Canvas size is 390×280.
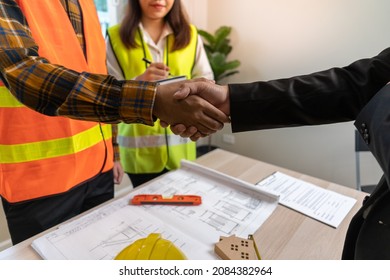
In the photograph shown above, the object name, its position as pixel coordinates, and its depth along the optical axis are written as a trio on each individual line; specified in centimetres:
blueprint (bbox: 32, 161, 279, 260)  64
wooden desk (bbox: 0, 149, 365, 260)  65
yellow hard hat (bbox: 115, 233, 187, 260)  49
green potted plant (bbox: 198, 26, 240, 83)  243
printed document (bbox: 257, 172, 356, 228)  83
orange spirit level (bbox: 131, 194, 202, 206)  83
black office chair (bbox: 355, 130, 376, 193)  166
